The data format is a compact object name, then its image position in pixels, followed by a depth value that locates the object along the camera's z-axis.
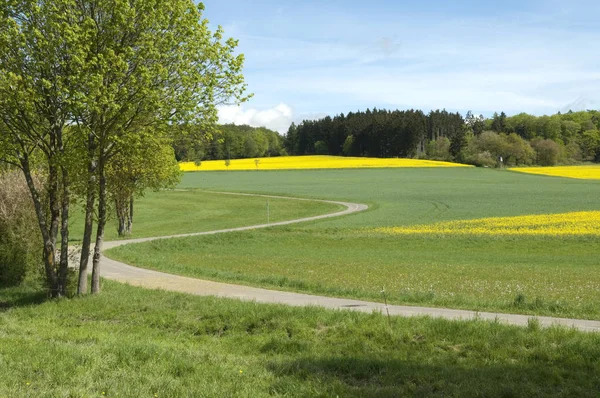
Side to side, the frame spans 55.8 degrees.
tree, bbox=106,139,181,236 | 17.80
